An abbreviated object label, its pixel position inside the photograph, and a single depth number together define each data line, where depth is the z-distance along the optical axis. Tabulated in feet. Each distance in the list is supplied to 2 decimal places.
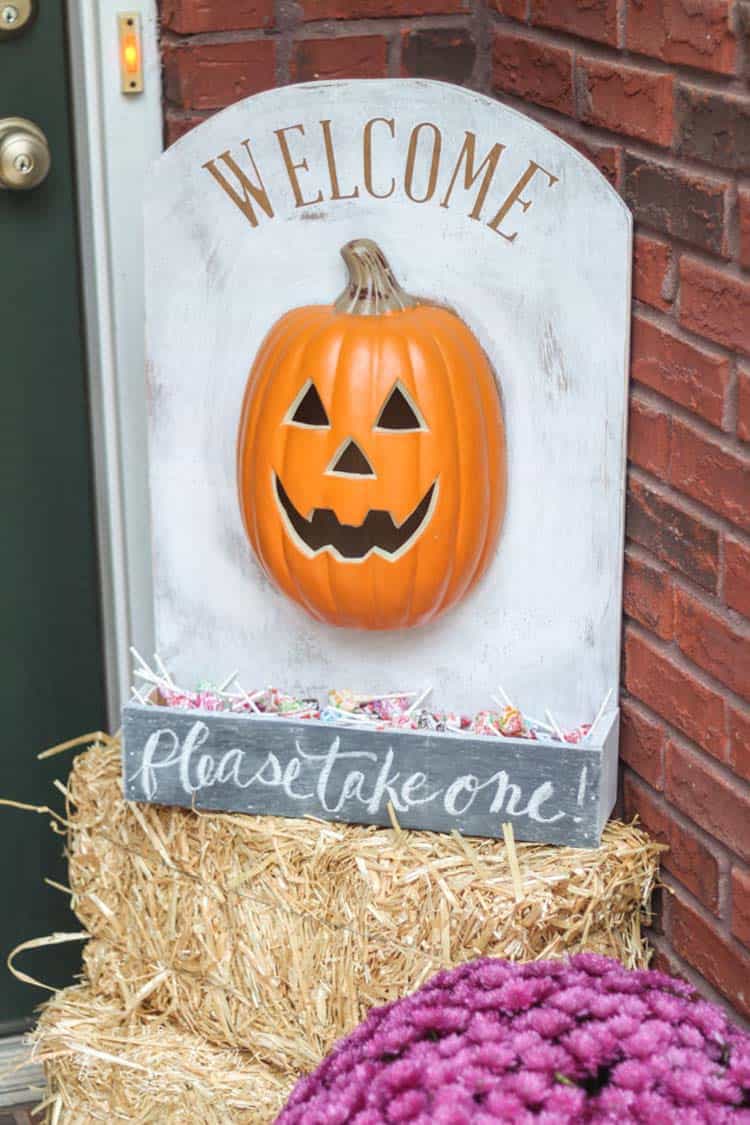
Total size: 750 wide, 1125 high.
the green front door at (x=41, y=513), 9.07
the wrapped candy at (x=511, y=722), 8.55
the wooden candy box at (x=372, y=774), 8.28
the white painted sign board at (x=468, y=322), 8.32
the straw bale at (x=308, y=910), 8.26
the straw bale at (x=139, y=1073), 8.55
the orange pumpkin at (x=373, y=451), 8.23
